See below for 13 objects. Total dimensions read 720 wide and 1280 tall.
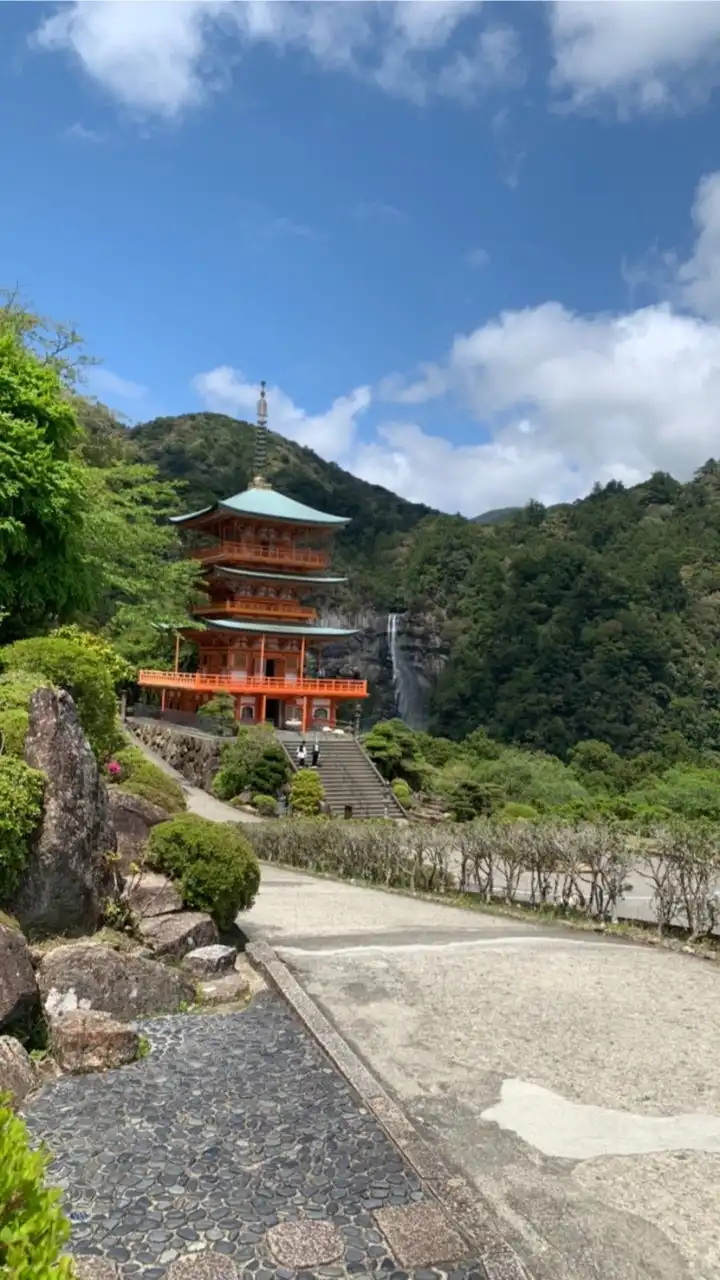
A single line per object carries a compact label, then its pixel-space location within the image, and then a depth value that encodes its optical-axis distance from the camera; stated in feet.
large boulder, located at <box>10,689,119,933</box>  19.66
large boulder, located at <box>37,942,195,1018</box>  17.83
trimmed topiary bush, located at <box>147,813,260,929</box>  24.06
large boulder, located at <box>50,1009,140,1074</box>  16.26
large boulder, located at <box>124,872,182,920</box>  23.07
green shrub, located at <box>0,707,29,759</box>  21.15
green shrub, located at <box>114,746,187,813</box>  29.67
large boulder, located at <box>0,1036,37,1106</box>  14.64
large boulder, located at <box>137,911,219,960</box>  22.16
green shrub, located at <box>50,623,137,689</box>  33.73
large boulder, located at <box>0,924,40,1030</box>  16.33
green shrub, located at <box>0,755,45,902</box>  18.54
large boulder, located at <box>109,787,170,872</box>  25.27
